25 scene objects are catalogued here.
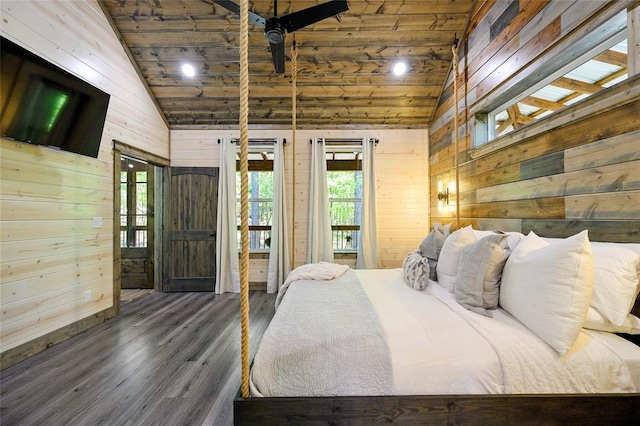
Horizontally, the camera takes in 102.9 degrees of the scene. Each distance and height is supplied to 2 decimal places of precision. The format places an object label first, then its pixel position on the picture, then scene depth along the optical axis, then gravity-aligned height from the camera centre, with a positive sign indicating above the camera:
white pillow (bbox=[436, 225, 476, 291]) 2.03 -0.36
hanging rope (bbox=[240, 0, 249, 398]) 1.08 +0.09
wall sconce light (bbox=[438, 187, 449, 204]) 3.58 +0.23
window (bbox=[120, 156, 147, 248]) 4.60 +0.20
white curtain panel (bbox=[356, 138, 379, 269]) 4.11 -0.01
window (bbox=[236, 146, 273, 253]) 4.52 +0.22
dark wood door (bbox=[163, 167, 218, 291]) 4.20 -0.19
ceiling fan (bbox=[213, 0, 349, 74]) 1.97 +1.58
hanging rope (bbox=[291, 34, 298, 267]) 2.76 +1.71
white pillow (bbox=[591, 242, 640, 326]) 1.22 -0.35
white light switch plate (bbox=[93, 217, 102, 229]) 2.88 -0.09
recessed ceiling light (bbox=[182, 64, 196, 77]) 3.52 +2.01
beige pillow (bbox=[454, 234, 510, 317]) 1.57 -0.40
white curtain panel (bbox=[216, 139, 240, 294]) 4.14 -0.22
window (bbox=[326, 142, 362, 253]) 4.50 +0.28
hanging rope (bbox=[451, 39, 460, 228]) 2.94 +1.09
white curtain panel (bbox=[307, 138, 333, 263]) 4.17 +0.05
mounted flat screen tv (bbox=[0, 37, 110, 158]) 1.97 +0.98
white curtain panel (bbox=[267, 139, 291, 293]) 4.10 -0.31
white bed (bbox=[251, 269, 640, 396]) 1.14 -0.69
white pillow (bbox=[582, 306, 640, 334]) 1.24 -0.55
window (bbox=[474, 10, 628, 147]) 1.60 +1.05
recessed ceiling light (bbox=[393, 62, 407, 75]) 3.47 +2.00
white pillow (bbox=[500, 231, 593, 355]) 1.18 -0.39
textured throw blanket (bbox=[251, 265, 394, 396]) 1.14 -0.68
